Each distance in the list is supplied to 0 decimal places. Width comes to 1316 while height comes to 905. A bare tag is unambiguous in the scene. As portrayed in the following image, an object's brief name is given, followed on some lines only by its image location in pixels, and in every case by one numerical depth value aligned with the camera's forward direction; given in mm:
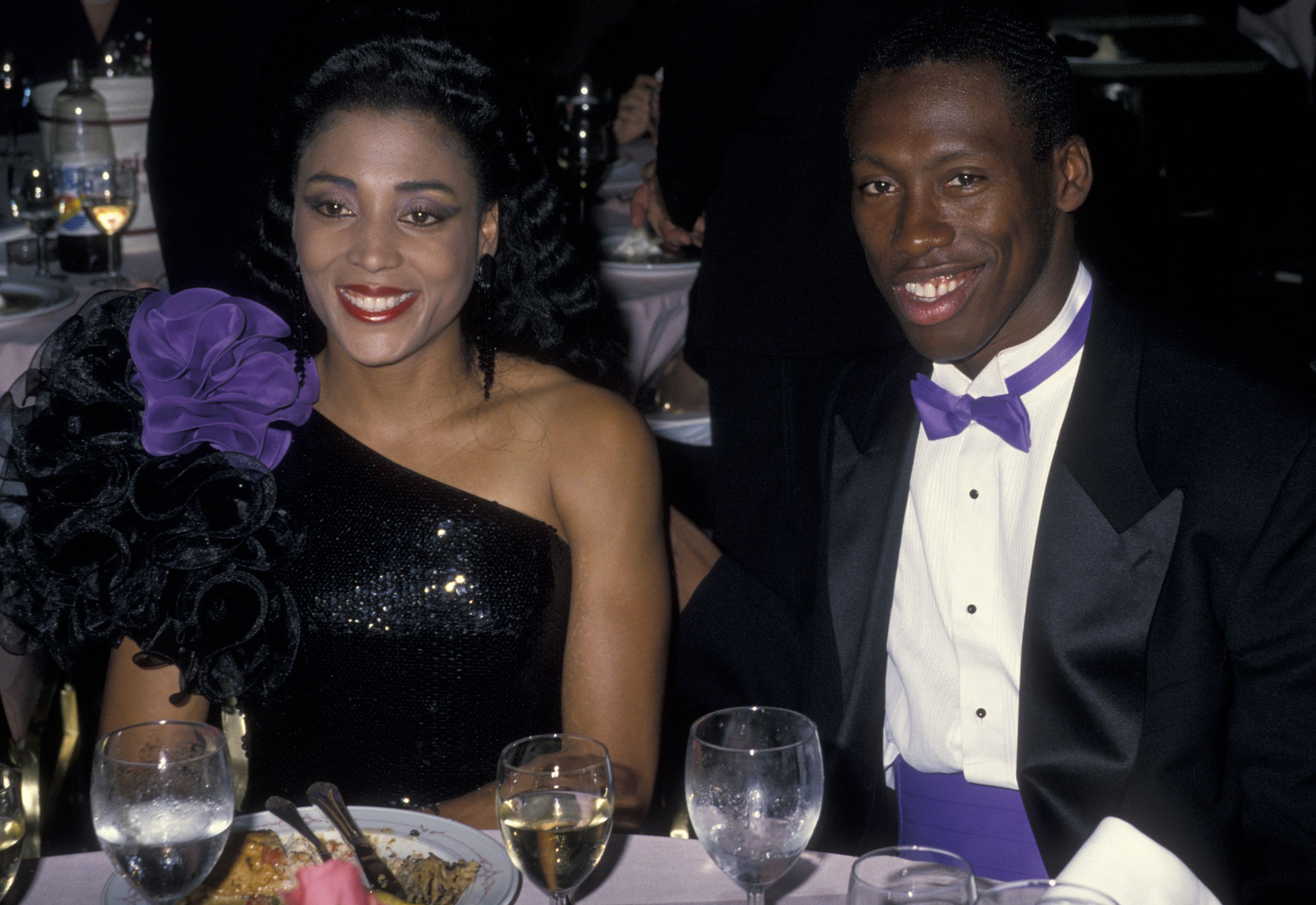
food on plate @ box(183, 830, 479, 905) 1928
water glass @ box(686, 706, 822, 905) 1868
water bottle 2947
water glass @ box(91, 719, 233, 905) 1852
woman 2187
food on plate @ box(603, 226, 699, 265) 3097
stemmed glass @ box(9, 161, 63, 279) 2923
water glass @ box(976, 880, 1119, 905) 1775
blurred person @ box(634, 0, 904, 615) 2669
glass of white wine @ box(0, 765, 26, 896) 1856
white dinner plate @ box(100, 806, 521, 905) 1920
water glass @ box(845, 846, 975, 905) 1794
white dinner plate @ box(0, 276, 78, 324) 2769
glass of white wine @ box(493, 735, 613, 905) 1866
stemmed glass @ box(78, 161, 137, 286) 2929
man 2051
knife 1928
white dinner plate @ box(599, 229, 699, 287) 3041
